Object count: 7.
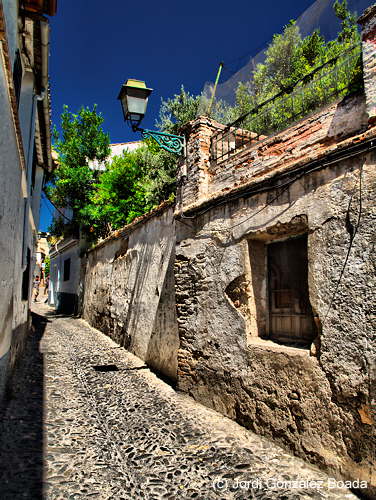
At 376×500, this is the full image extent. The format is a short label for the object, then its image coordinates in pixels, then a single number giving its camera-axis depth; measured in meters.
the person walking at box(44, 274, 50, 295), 31.69
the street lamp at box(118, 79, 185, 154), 5.28
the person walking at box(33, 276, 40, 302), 28.24
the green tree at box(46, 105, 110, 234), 14.83
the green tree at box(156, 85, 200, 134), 15.15
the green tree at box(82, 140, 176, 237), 12.49
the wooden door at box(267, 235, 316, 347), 3.83
